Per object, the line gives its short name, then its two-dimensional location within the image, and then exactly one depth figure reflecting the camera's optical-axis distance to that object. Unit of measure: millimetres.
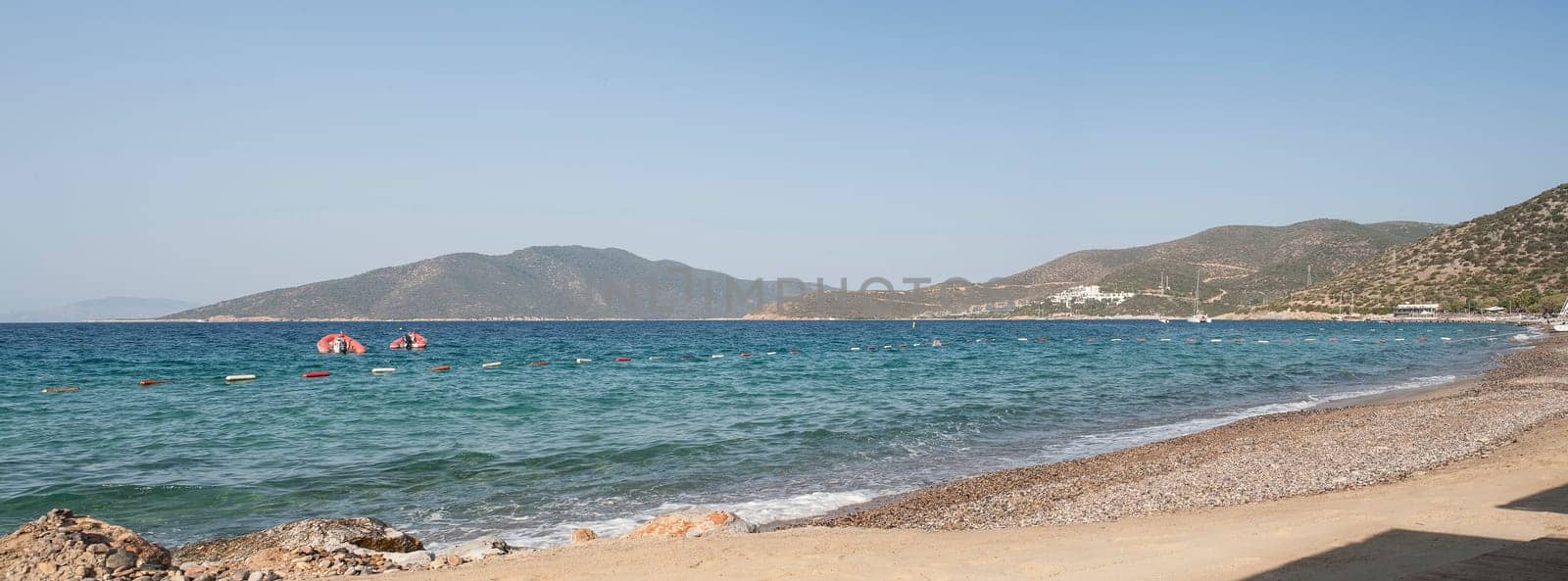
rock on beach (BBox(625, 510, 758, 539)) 9203
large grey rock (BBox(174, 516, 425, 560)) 8930
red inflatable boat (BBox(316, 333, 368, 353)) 58500
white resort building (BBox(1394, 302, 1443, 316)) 115438
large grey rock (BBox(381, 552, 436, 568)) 8141
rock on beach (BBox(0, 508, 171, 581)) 7895
